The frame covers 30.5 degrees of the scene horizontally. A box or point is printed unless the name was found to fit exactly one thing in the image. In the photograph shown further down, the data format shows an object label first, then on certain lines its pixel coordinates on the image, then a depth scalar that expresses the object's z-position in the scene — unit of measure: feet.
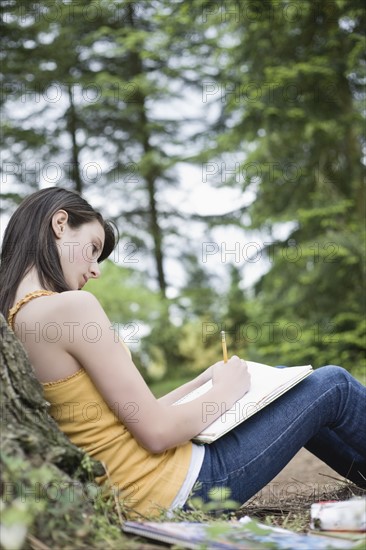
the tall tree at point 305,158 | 22.76
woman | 6.13
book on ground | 4.66
